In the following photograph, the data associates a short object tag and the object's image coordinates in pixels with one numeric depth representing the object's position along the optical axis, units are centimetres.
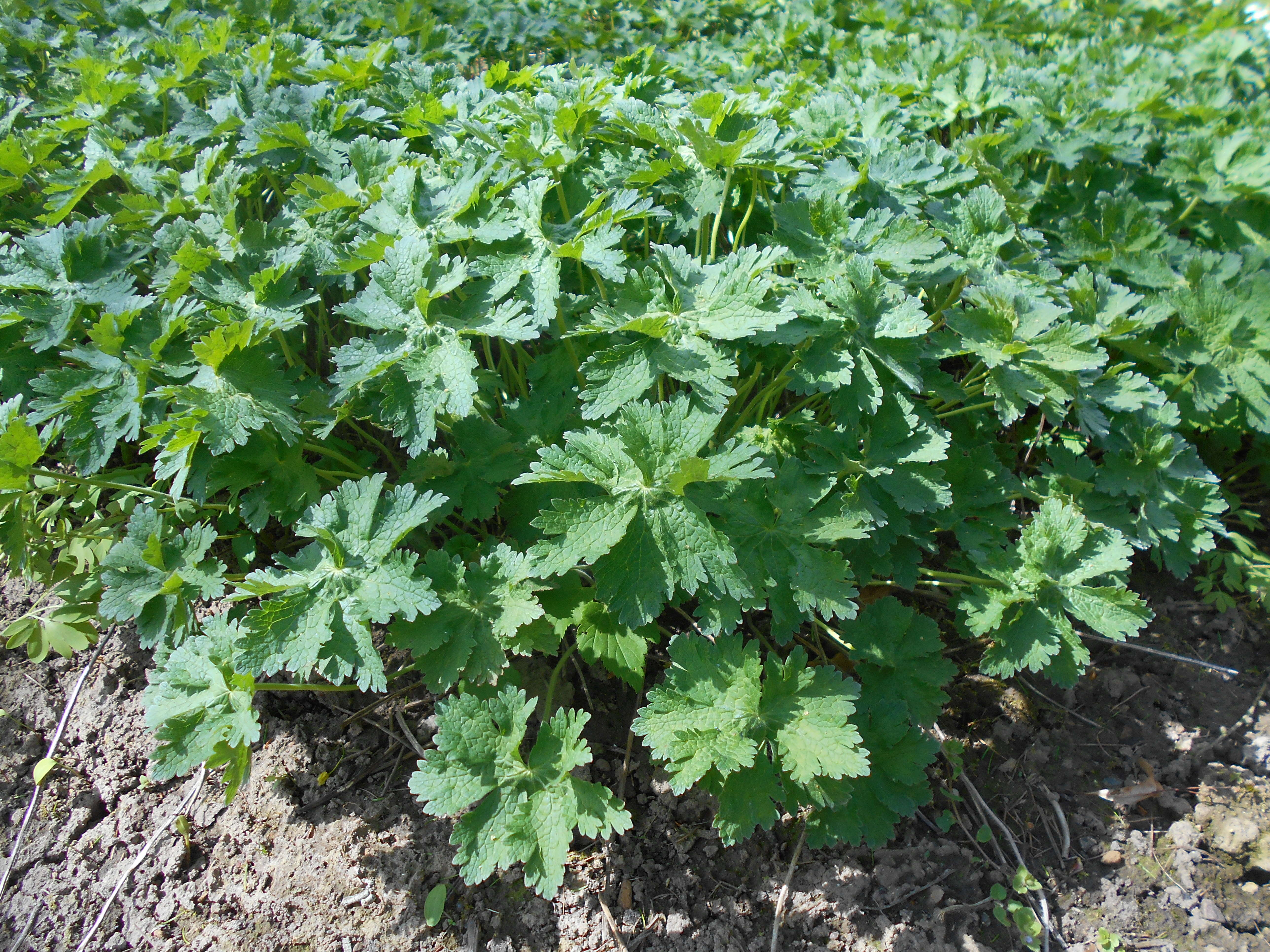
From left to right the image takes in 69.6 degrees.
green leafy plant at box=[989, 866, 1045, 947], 43
